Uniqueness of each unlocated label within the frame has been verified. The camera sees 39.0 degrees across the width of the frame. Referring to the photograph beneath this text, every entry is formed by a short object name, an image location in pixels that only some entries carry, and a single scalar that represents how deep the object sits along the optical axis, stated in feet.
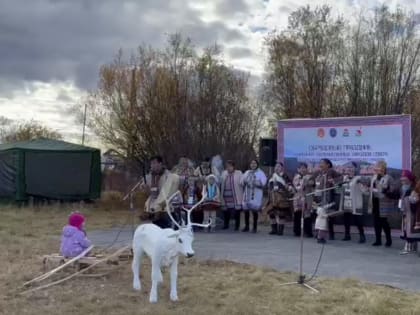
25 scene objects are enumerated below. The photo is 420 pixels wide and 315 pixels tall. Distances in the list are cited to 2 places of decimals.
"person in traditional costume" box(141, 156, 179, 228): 32.53
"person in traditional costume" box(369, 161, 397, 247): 33.24
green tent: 59.31
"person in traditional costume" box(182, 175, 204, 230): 40.27
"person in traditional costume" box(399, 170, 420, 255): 30.89
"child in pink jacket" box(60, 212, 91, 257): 25.01
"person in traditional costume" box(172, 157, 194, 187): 40.61
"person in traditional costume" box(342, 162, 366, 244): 35.42
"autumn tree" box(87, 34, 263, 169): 60.39
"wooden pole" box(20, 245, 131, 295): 21.59
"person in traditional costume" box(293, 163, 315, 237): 36.65
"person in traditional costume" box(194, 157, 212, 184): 40.52
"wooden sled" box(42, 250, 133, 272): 24.25
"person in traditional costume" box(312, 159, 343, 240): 35.45
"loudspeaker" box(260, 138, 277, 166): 43.91
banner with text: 36.94
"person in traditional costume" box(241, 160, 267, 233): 39.78
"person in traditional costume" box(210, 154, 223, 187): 41.21
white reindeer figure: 19.53
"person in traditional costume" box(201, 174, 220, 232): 39.93
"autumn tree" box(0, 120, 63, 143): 118.83
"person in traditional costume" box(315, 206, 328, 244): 34.83
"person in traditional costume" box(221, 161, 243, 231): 40.65
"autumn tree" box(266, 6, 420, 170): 59.21
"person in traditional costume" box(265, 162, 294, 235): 38.58
